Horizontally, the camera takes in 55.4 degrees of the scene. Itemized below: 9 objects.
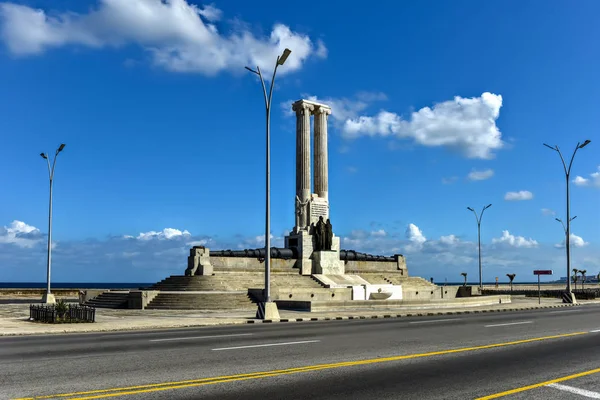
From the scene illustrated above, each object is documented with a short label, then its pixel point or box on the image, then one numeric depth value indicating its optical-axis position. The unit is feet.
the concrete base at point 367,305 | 100.53
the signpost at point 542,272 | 118.73
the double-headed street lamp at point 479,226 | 207.72
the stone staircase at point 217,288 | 110.22
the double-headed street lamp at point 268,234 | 80.12
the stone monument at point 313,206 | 175.20
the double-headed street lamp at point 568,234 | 140.67
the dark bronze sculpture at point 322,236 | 175.63
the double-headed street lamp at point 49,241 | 120.67
